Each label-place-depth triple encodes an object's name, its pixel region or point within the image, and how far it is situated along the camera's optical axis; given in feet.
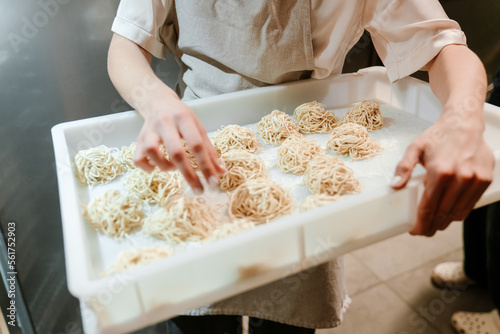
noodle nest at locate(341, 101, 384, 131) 3.93
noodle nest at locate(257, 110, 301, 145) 3.83
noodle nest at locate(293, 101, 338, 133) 3.97
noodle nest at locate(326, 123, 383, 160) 3.50
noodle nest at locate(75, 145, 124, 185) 3.27
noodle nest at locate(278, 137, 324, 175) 3.36
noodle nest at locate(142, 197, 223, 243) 2.61
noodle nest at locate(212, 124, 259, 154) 3.64
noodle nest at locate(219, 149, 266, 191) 3.20
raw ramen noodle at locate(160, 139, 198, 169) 3.46
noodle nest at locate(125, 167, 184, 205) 3.05
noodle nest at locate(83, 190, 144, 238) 2.67
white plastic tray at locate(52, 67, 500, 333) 1.99
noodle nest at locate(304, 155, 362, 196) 2.99
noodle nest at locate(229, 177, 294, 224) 2.82
